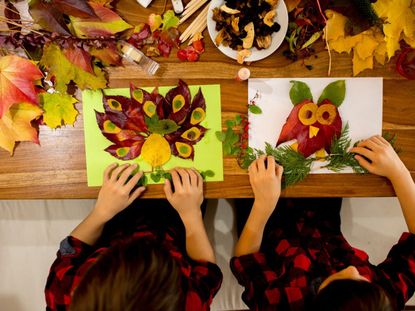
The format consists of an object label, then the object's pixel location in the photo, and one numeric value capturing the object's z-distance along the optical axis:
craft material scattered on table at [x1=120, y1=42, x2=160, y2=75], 0.78
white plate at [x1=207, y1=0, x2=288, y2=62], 0.76
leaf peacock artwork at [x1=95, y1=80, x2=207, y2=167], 0.80
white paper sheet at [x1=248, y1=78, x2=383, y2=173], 0.80
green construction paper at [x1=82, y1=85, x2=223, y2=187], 0.80
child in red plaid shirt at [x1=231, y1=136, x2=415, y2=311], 0.79
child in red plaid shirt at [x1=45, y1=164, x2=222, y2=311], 0.61
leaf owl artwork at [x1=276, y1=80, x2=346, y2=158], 0.80
